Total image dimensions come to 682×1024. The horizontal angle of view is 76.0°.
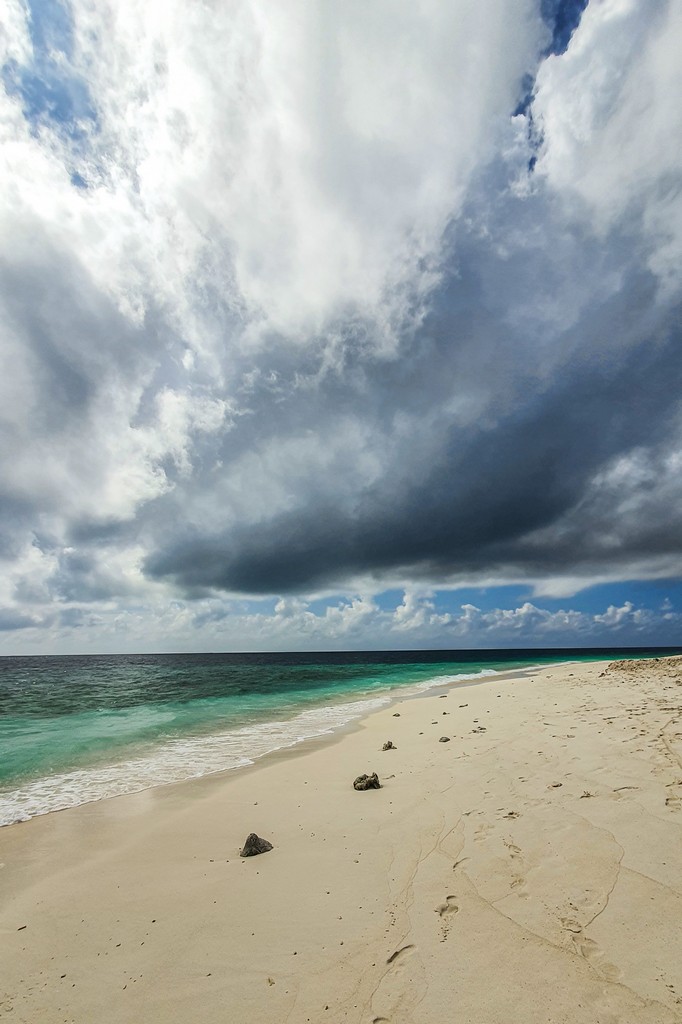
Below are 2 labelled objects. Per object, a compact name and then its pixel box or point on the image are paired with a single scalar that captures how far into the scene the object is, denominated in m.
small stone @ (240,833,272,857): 7.20
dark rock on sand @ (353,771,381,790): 9.86
